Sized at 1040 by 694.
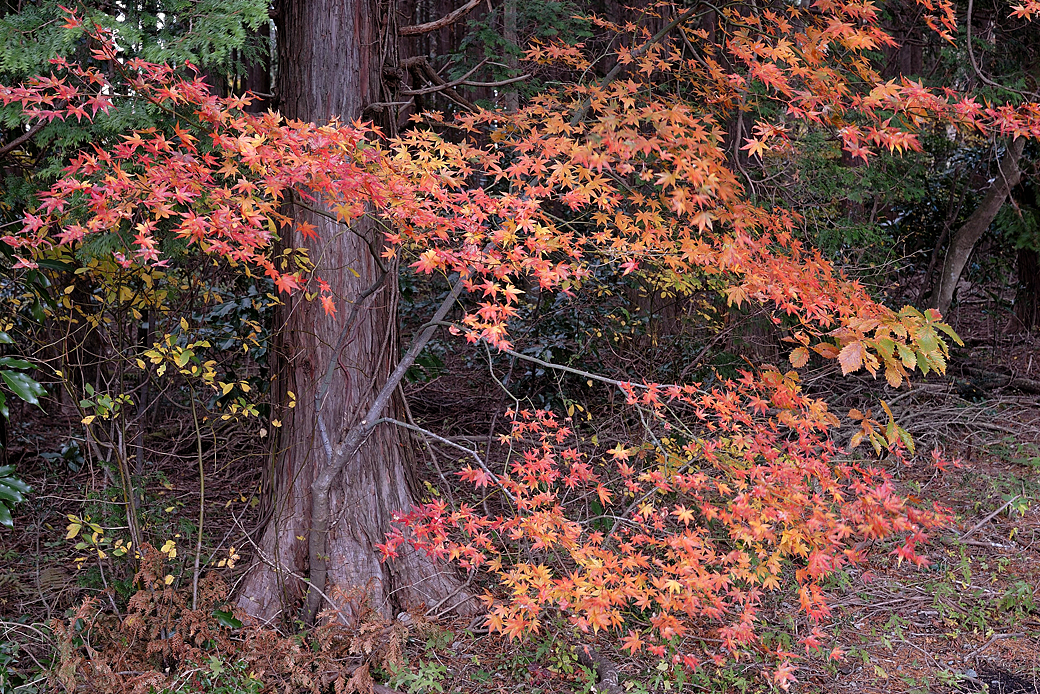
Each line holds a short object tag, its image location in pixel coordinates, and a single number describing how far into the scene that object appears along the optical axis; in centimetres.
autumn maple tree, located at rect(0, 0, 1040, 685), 306
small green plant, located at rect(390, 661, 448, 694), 391
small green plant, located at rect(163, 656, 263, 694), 375
